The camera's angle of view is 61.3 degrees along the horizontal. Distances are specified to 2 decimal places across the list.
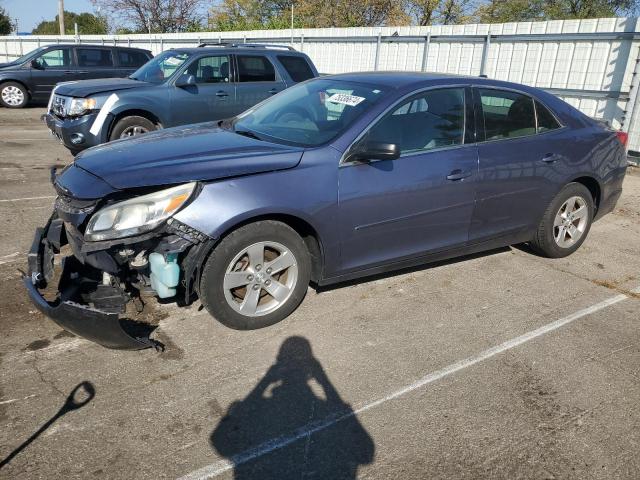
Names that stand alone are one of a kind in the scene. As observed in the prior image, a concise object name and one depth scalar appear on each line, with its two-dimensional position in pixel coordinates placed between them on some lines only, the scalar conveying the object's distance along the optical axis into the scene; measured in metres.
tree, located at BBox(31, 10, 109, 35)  42.98
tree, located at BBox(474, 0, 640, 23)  28.41
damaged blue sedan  3.27
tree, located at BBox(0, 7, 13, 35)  48.21
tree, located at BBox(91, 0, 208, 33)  33.72
